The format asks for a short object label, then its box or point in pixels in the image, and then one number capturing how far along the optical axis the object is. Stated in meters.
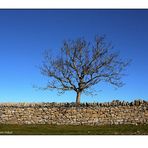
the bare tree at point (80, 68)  19.13
